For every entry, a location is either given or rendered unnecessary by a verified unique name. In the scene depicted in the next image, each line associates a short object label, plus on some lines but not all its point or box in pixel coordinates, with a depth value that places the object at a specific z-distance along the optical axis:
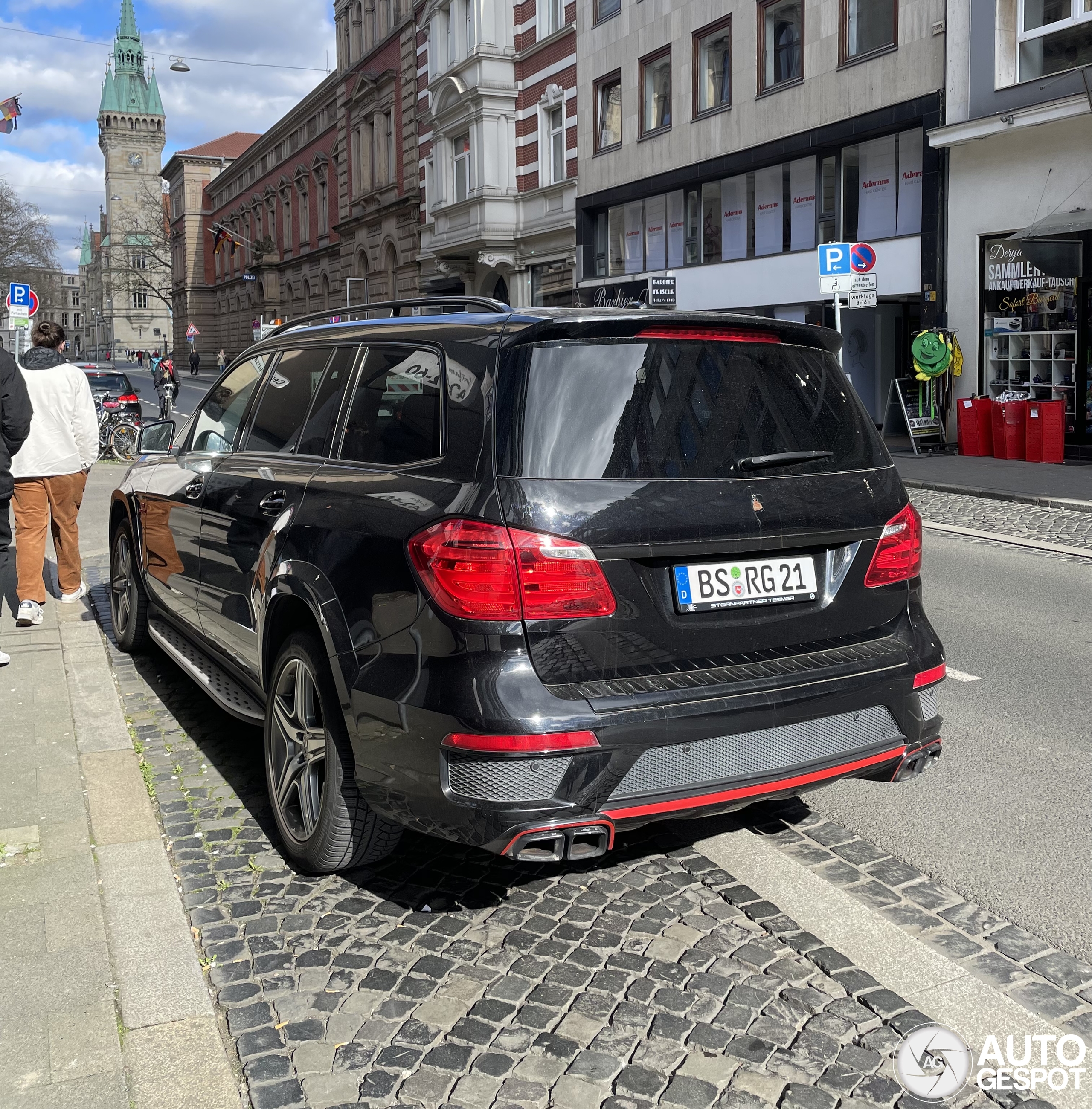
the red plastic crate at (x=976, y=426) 18.73
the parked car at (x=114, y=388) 26.33
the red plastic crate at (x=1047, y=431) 17.36
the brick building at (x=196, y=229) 96.12
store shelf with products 18.45
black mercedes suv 3.26
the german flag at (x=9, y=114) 28.77
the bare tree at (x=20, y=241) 53.59
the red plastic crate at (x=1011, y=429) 18.02
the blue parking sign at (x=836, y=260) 17.44
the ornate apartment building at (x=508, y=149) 32.72
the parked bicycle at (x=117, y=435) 23.66
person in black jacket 7.03
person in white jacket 8.00
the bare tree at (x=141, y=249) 86.50
